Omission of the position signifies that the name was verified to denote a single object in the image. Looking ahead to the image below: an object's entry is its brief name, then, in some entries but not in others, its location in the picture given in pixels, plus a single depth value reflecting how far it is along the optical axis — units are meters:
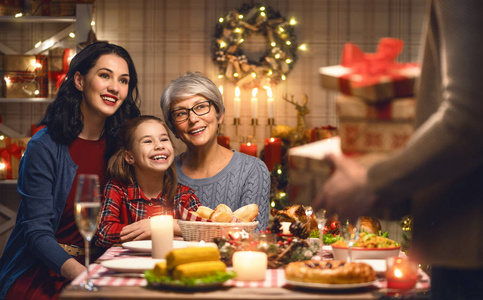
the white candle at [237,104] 4.54
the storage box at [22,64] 4.48
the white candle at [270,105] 4.45
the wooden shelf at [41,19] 4.56
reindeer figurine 4.75
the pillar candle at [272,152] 4.47
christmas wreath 4.98
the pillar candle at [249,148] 4.31
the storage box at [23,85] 4.51
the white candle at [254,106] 4.63
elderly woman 2.65
